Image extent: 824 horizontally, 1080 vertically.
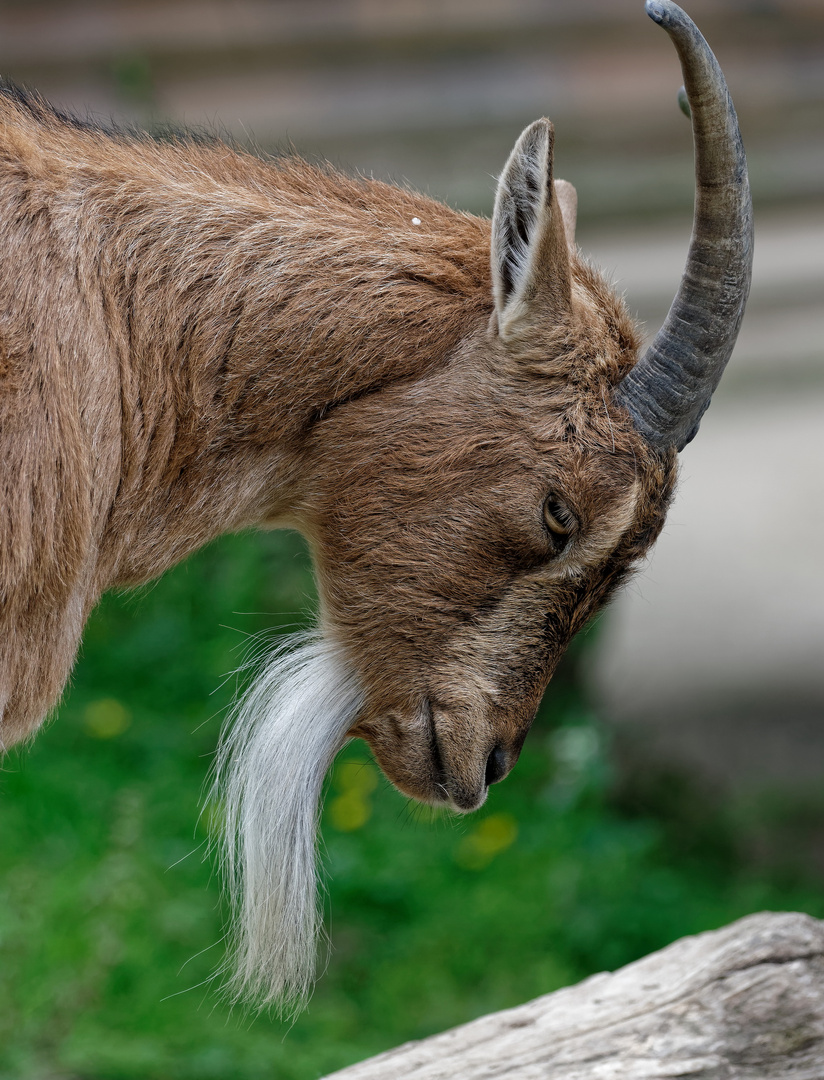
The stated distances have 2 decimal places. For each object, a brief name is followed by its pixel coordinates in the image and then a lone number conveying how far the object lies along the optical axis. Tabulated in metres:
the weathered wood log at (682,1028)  6.83
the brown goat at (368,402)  6.39
